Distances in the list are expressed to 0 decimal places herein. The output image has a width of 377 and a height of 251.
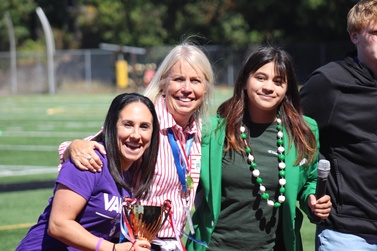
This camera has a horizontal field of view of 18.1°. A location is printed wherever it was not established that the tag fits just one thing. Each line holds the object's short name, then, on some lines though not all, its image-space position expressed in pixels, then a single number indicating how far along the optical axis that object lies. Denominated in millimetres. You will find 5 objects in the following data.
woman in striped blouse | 6311
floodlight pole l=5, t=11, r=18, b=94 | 69599
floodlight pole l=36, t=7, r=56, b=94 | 63698
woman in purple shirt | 5608
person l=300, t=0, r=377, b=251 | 6540
